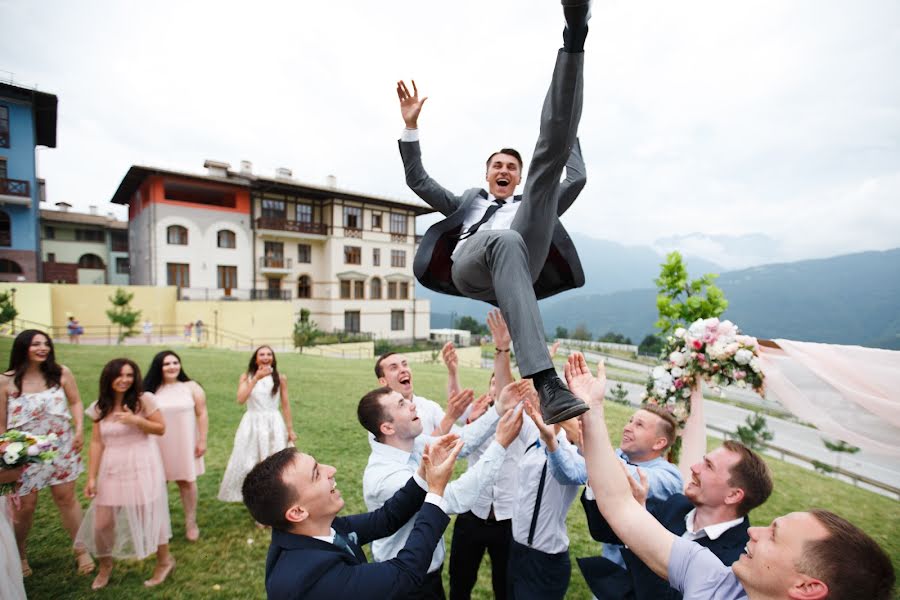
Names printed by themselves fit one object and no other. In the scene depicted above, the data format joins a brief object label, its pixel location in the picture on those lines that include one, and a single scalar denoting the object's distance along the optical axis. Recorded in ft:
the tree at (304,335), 74.49
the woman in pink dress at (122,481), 11.78
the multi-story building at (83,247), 97.35
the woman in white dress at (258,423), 15.89
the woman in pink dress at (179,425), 13.94
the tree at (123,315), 62.34
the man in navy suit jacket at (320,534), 5.22
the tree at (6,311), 52.95
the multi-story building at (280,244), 82.07
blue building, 67.72
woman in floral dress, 11.84
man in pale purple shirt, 4.32
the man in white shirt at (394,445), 8.03
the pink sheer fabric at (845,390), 9.72
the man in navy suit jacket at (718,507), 6.72
